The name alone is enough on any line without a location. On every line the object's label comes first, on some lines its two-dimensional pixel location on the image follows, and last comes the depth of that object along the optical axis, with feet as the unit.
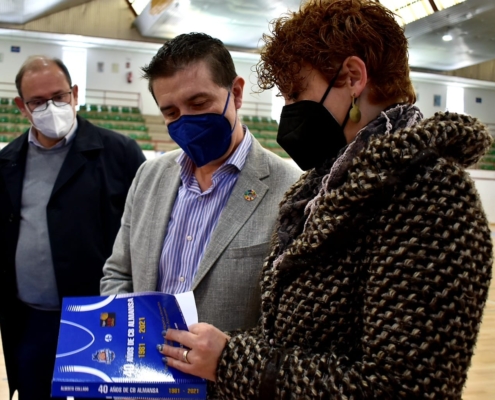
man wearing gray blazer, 4.78
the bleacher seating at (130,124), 48.01
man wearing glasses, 7.47
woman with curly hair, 2.73
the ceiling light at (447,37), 42.04
